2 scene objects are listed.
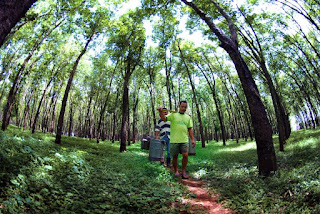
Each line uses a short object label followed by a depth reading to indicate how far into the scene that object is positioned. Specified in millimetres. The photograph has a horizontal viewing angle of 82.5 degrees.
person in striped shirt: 8024
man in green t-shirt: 5743
